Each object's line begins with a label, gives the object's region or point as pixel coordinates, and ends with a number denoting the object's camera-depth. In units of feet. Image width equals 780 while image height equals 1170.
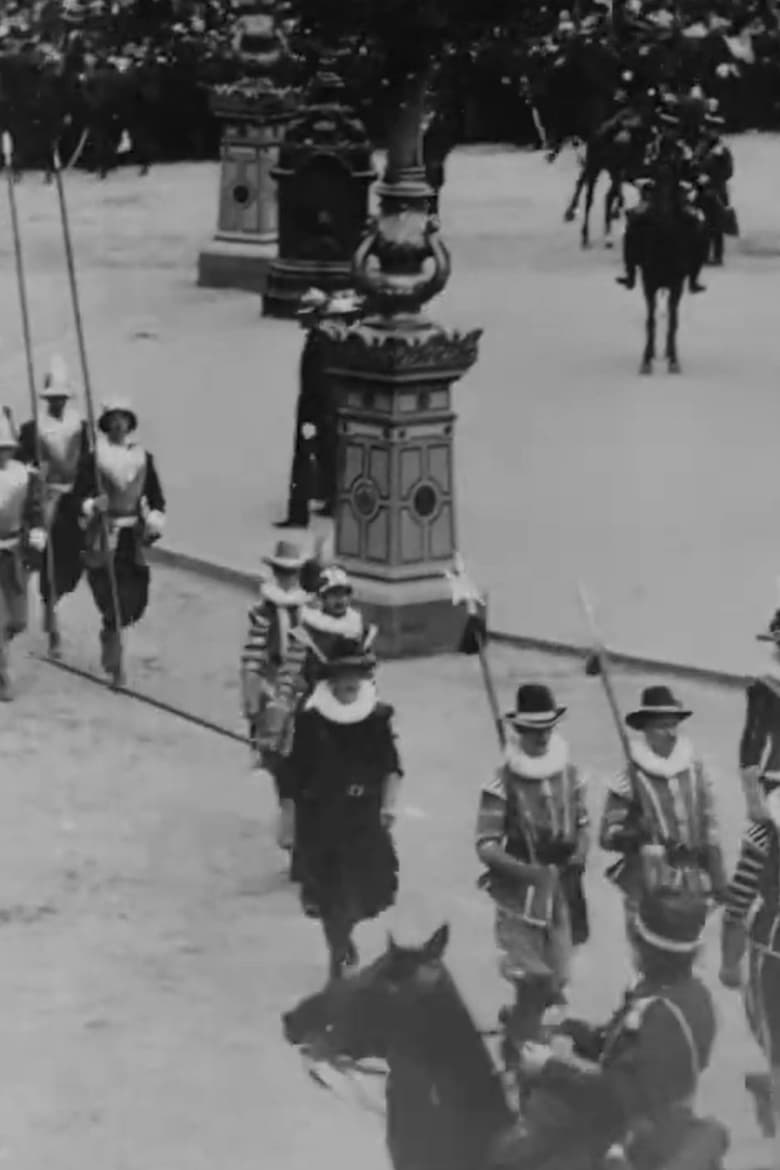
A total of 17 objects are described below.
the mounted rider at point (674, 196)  89.10
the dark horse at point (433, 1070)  26.45
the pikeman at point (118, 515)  54.39
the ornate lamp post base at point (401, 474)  56.95
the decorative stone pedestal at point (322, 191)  98.48
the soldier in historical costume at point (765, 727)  36.14
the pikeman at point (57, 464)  57.31
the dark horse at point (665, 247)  88.48
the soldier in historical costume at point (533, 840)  34.88
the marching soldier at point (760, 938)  32.45
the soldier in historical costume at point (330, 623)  40.60
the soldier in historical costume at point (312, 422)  66.49
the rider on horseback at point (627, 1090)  26.23
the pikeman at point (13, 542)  54.29
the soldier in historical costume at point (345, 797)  38.32
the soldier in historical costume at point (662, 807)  34.27
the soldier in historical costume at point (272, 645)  44.52
